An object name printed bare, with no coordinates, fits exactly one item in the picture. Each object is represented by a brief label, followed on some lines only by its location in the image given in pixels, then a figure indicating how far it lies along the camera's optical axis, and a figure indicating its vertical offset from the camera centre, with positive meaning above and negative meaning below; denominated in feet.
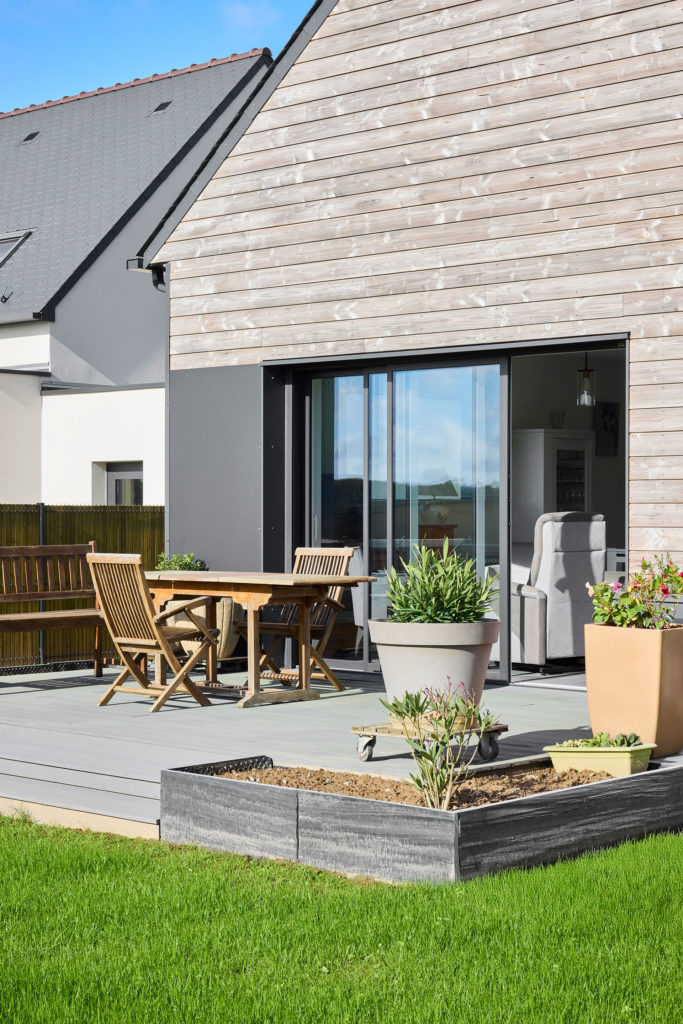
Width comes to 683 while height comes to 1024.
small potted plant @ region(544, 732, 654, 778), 17.99 -3.27
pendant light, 47.75 +4.80
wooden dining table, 26.76 -1.62
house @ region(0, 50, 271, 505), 50.34 +10.51
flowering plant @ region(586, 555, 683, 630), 20.26 -1.32
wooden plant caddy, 19.98 -3.37
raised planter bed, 14.66 -3.64
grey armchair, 33.14 -1.71
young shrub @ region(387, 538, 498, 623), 20.97 -1.27
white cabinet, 49.21 +1.60
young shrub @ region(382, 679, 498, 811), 15.84 -2.86
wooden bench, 29.30 -1.80
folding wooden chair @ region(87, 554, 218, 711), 25.57 -2.19
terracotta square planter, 19.62 -2.51
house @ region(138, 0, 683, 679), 27.07 +5.57
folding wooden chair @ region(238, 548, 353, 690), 28.86 -2.37
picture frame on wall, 52.95 +3.52
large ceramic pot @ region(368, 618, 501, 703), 20.51 -2.13
